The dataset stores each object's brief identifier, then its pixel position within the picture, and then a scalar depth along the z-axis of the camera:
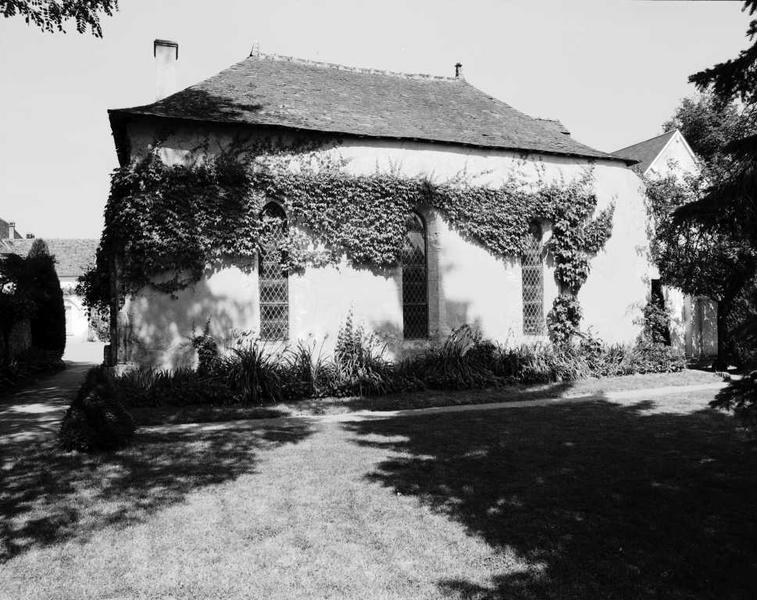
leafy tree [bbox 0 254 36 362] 15.83
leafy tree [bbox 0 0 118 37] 11.46
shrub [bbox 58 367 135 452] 7.85
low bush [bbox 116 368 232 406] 11.41
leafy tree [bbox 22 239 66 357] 21.70
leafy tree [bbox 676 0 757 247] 4.45
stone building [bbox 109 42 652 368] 12.81
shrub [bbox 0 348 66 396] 14.63
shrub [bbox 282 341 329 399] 12.34
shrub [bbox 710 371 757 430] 4.30
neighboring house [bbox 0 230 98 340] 43.00
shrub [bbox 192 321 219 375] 12.54
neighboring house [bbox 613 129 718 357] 19.08
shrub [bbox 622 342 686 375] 15.82
